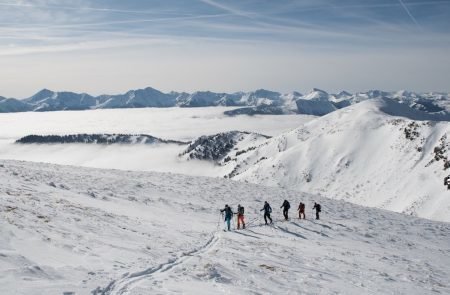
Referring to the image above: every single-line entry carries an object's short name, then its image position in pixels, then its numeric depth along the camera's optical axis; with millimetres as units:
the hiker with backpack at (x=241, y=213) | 29614
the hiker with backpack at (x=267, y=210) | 31234
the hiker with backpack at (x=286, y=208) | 33688
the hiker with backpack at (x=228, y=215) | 28531
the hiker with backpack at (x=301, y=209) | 35334
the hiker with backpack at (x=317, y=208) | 36144
